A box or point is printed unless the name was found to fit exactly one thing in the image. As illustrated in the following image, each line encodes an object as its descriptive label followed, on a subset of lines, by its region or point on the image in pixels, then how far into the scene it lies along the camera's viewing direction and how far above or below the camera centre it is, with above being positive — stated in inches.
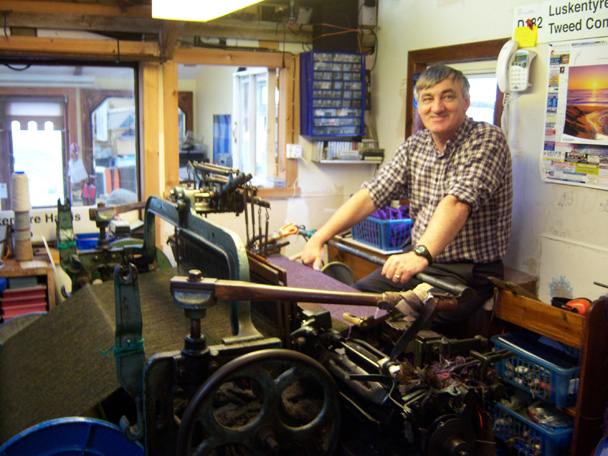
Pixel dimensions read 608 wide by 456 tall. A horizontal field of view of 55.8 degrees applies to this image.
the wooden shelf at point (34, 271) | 133.1 -29.9
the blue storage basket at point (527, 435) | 96.2 -49.1
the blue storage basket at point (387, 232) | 144.8 -21.6
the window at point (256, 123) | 182.5 +7.7
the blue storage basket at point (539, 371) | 95.3 -37.8
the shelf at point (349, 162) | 176.9 -4.7
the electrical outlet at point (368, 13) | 174.9 +40.7
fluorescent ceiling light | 88.5 +21.5
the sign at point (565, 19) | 110.3 +26.7
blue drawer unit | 170.6 +15.6
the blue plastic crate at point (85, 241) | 149.1 -25.5
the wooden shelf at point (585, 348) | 89.4 -31.4
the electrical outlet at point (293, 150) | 177.2 -1.3
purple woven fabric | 108.3 -31.0
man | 105.7 -7.0
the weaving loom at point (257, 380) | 53.3 -23.9
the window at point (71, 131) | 154.9 +2.8
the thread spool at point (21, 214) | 138.0 -17.5
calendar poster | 111.2 +7.1
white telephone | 124.0 +17.9
